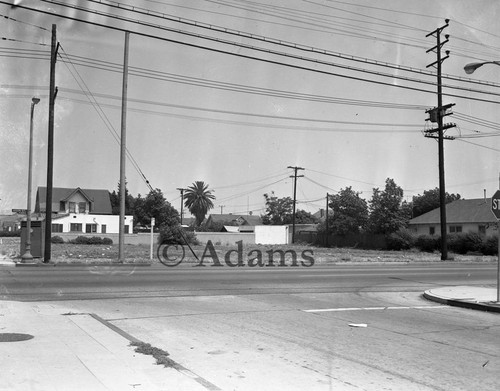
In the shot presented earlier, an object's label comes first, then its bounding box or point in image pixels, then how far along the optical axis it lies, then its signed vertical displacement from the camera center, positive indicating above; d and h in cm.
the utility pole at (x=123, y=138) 2765 +519
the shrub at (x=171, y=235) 4922 +16
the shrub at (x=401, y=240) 5549 -16
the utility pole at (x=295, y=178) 7638 +859
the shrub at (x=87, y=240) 5428 -41
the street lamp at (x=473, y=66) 1566 +512
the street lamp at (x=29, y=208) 2573 +147
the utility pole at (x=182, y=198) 11021 +803
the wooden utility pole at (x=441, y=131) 3506 +740
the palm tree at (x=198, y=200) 11194 +786
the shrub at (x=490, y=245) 4612 -52
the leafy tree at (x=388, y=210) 6481 +350
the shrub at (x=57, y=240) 5449 -43
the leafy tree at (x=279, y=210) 11619 +606
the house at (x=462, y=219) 5750 +230
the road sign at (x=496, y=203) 1293 +88
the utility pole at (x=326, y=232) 7156 +80
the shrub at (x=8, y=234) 7081 +19
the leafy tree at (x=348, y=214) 7012 +324
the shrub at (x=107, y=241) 5558 -50
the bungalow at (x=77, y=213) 7212 +327
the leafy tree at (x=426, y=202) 9962 +701
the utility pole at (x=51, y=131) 2653 +527
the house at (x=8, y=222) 10924 +289
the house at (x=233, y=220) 13038 +453
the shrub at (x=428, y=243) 5228 -41
